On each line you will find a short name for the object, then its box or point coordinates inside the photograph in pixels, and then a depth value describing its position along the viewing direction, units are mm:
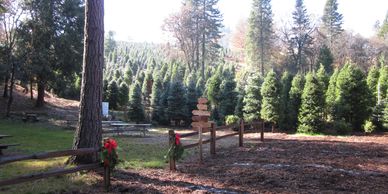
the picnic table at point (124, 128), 18984
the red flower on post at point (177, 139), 9340
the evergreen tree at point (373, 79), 28322
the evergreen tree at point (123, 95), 34678
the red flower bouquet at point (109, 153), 7223
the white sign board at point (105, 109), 27116
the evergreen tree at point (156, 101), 30000
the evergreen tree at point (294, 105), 23672
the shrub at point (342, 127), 21219
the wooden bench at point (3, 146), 10706
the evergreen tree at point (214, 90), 29500
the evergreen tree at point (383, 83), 25922
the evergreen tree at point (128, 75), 50262
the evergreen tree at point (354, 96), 22625
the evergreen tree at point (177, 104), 29016
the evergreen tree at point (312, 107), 21953
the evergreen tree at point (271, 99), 23562
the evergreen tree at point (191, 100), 29222
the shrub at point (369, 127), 22188
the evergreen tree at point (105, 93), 33219
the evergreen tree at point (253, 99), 24953
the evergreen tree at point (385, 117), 22095
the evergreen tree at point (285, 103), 23764
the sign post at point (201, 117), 10734
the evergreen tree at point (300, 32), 45250
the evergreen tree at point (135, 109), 29359
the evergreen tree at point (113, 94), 33688
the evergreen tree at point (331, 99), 22719
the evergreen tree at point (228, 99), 28000
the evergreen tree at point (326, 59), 37756
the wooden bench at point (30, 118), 23562
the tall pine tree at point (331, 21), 50531
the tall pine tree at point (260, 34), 44469
